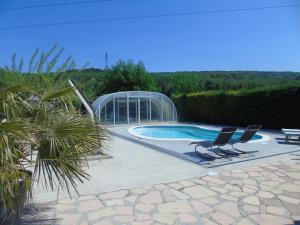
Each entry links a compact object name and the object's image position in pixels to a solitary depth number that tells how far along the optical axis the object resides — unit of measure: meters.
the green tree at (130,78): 25.64
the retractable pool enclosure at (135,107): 18.11
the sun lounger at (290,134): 9.76
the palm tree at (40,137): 2.72
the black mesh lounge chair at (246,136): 7.98
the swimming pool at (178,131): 14.24
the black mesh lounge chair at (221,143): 7.32
